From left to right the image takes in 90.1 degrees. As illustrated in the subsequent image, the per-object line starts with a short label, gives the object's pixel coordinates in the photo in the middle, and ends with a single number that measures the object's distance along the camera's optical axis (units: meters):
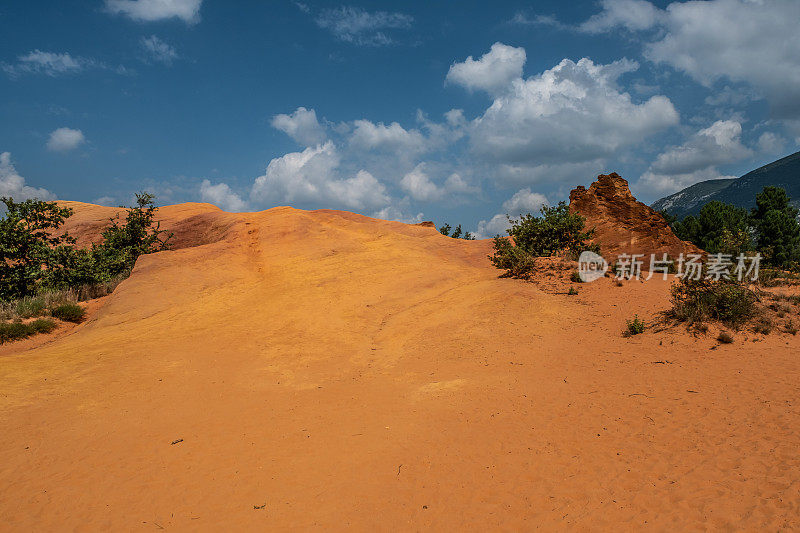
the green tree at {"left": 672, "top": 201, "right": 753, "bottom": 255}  36.44
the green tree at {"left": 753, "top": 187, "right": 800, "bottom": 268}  35.34
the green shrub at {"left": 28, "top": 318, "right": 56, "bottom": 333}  13.61
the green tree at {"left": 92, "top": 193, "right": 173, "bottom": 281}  20.27
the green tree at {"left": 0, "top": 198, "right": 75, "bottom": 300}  16.77
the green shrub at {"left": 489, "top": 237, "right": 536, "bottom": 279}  15.70
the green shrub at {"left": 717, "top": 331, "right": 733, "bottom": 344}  8.68
